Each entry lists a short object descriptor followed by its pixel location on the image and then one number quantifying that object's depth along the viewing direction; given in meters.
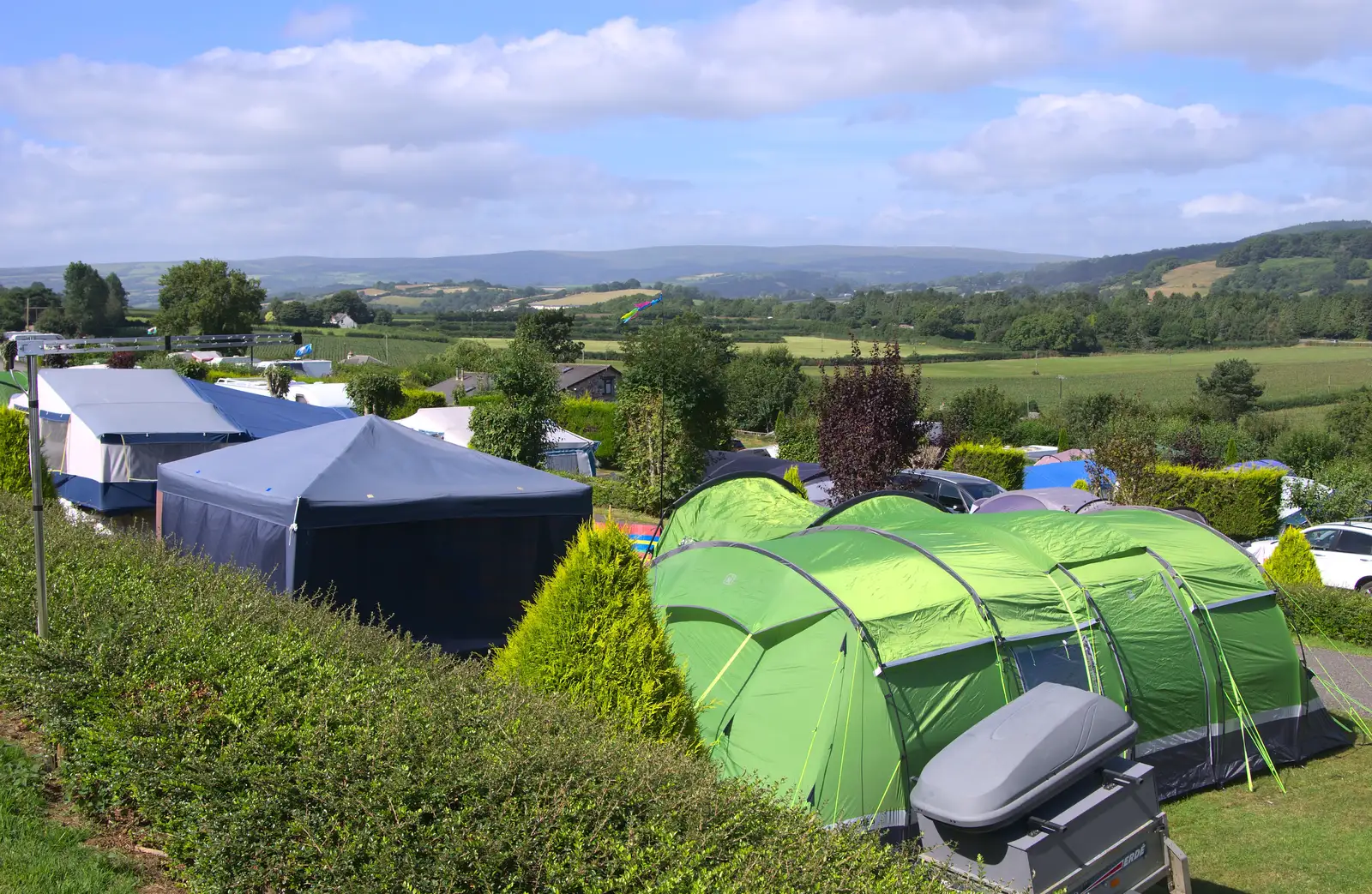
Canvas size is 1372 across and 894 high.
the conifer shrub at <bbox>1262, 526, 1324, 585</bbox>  14.69
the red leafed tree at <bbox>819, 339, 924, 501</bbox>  16.47
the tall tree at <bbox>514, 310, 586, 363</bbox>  61.16
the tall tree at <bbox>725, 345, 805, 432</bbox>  52.50
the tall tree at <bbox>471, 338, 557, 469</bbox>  22.30
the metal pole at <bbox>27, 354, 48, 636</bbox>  5.38
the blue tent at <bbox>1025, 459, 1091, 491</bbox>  24.91
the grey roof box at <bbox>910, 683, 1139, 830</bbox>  4.91
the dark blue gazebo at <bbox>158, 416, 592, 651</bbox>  8.34
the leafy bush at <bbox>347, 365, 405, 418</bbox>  32.08
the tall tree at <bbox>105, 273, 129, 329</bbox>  80.38
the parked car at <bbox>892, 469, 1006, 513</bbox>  20.91
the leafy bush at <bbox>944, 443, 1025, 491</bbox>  27.34
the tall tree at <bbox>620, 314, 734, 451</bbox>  23.91
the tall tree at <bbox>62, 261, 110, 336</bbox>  75.00
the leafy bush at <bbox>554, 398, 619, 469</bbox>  34.84
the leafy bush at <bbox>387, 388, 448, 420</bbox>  34.34
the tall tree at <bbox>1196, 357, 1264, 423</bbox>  51.12
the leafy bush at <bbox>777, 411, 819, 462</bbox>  29.64
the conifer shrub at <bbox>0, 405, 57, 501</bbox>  12.73
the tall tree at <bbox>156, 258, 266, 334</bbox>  63.19
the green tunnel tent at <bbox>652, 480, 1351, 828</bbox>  6.88
